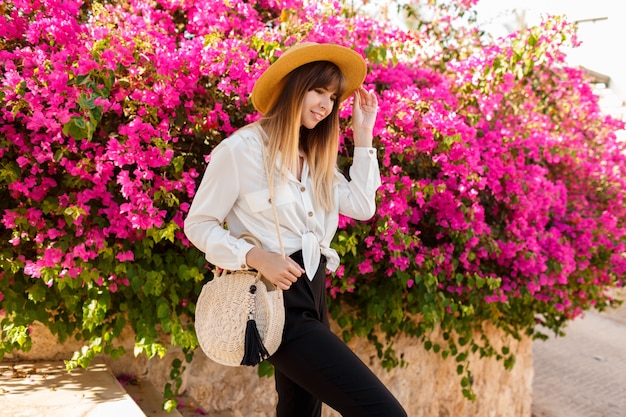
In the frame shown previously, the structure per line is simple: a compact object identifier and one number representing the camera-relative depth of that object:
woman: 1.99
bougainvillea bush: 2.98
